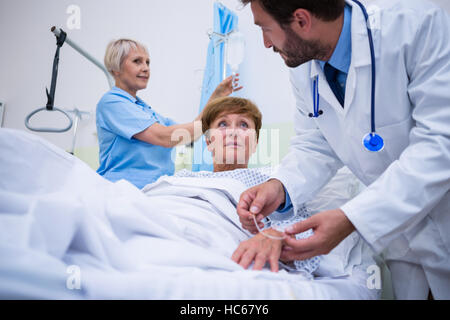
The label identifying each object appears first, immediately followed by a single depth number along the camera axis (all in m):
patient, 1.34
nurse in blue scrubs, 1.66
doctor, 0.75
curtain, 2.21
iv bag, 2.23
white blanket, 0.49
